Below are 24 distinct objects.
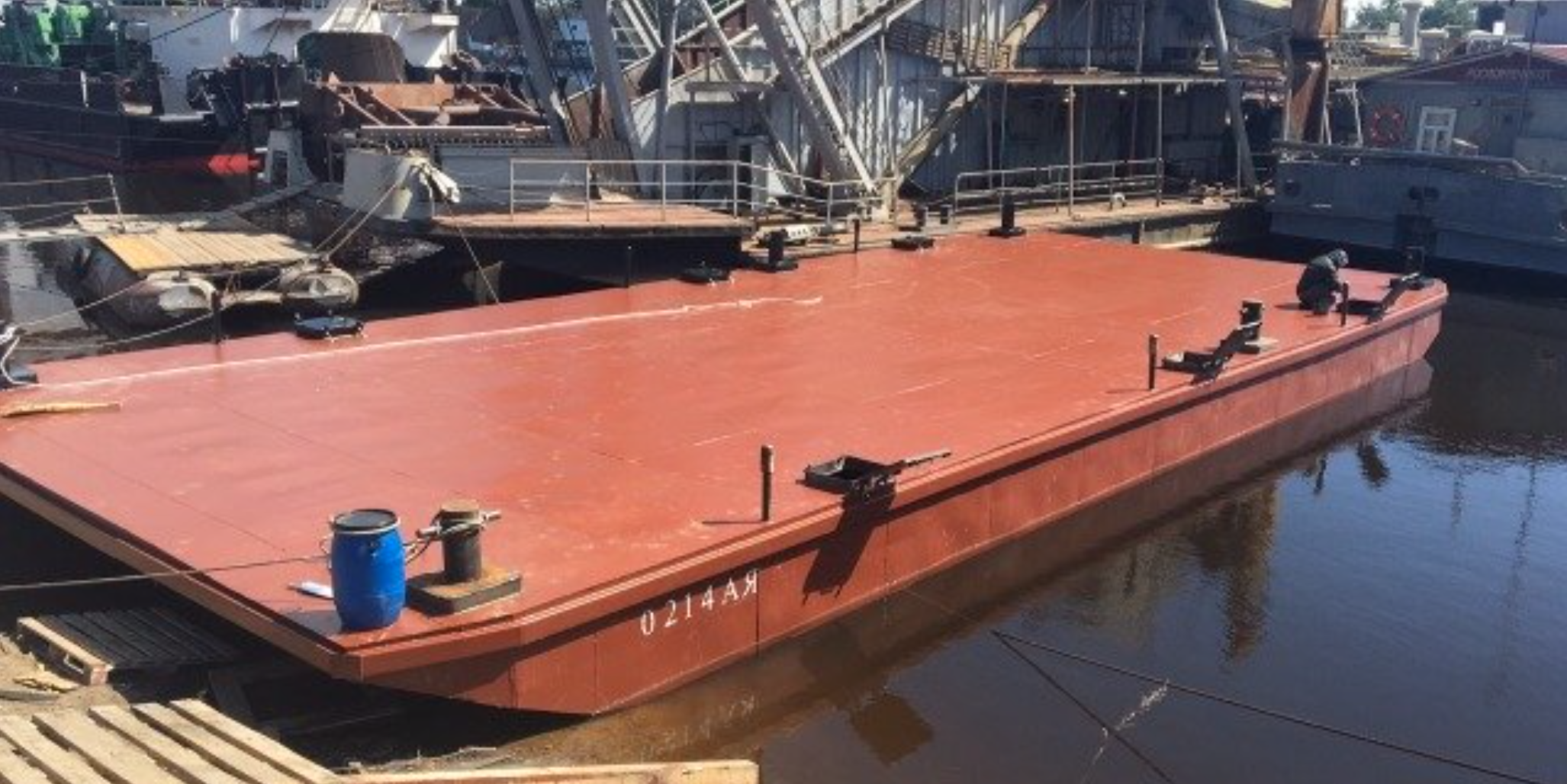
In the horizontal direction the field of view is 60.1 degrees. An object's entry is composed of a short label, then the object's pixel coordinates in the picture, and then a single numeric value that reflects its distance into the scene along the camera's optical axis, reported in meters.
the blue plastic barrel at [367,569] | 6.59
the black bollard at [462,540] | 7.00
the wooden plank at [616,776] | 6.21
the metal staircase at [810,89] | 19.34
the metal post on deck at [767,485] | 8.50
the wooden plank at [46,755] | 5.81
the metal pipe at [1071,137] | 23.53
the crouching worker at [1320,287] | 16.16
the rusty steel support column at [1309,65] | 27.28
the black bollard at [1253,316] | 13.86
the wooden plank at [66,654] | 7.40
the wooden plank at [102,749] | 5.85
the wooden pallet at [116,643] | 7.57
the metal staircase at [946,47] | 24.73
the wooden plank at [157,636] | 7.85
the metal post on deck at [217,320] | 12.64
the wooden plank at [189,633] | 7.96
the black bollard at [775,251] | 17.42
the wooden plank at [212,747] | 5.92
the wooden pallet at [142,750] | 5.86
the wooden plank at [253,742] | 5.98
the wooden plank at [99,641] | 7.67
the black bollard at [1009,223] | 21.09
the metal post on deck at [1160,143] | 25.94
